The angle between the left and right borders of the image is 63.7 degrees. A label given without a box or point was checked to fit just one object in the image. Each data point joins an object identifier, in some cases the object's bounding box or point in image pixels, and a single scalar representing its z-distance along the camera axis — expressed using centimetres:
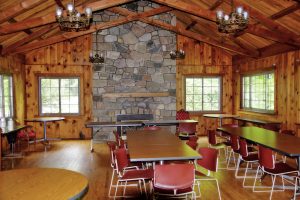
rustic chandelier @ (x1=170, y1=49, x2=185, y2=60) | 656
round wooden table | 166
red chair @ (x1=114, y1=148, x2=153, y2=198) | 300
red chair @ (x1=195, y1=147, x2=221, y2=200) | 296
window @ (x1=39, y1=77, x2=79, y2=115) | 804
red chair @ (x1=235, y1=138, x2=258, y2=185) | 390
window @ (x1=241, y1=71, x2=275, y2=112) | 670
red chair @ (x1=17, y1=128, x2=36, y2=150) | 624
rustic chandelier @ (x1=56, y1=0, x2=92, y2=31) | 348
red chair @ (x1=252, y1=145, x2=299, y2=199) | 323
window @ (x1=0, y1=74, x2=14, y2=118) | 635
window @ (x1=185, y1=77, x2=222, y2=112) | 843
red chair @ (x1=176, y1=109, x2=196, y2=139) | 599
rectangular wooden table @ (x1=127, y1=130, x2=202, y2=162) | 279
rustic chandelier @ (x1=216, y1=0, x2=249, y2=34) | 362
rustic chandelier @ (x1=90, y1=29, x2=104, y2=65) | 660
